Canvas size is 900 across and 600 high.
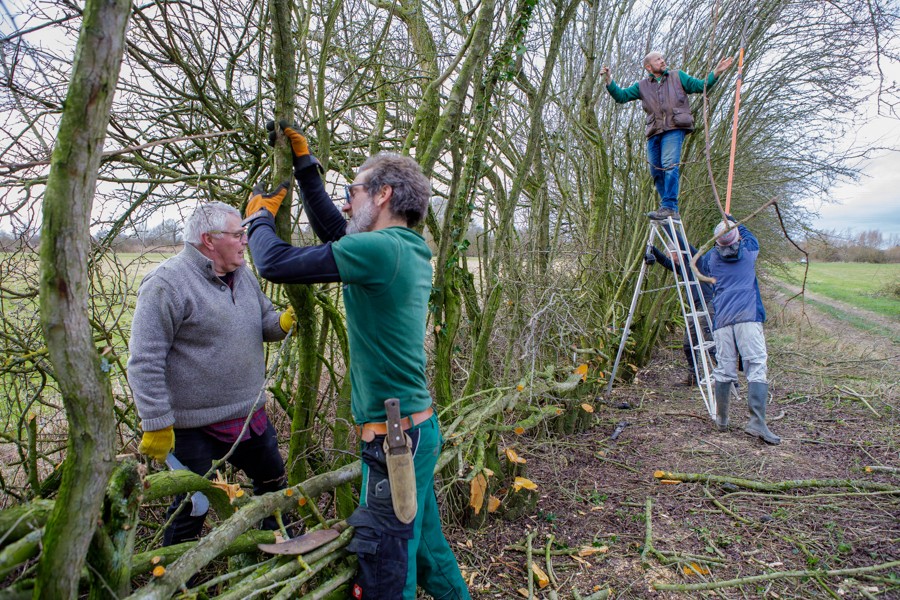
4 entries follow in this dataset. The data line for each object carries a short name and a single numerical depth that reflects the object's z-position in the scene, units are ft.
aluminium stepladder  16.47
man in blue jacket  15.65
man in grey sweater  7.05
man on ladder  17.81
